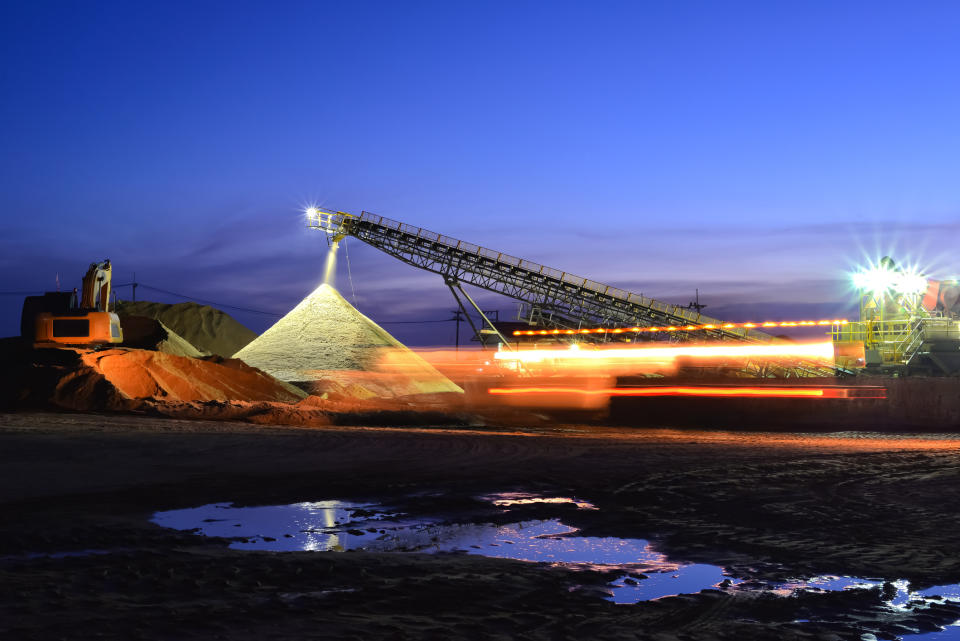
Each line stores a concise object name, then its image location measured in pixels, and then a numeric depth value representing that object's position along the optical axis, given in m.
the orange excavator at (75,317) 26.20
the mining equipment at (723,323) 25.72
